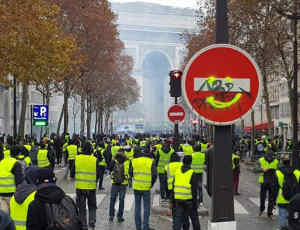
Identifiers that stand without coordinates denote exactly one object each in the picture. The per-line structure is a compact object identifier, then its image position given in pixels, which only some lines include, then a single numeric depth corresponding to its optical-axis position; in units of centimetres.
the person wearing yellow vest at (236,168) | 1742
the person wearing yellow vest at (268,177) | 1348
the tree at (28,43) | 2375
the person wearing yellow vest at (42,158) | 1845
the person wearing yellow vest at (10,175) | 999
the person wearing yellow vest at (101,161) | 1930
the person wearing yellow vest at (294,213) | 636
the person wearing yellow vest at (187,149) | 1868
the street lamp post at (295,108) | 2322
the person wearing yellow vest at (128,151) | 2074
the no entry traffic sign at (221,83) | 451
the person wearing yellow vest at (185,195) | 941
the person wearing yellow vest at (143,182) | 1134
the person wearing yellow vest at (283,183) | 965
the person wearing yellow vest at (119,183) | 1248
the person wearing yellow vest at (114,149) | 2067
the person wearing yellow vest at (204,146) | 2376
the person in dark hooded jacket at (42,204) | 491
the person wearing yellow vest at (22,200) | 590
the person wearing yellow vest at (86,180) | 1120
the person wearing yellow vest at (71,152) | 2173
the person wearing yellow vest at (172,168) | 1062
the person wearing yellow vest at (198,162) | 1535
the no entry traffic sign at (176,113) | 1470
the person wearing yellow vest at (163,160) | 1572
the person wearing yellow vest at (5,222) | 450
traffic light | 1392
